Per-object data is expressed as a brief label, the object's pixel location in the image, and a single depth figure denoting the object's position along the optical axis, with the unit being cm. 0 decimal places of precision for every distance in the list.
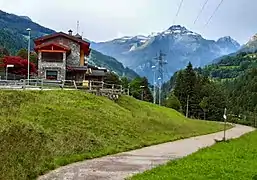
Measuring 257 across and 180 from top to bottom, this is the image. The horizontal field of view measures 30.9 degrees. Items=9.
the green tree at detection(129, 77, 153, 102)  10840
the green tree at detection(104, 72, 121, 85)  10650
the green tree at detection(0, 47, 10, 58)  10920
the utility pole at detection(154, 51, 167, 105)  10562
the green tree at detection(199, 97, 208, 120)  9891
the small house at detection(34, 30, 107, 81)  5920
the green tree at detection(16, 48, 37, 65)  8829
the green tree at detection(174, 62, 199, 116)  10416
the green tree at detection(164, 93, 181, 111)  9143
